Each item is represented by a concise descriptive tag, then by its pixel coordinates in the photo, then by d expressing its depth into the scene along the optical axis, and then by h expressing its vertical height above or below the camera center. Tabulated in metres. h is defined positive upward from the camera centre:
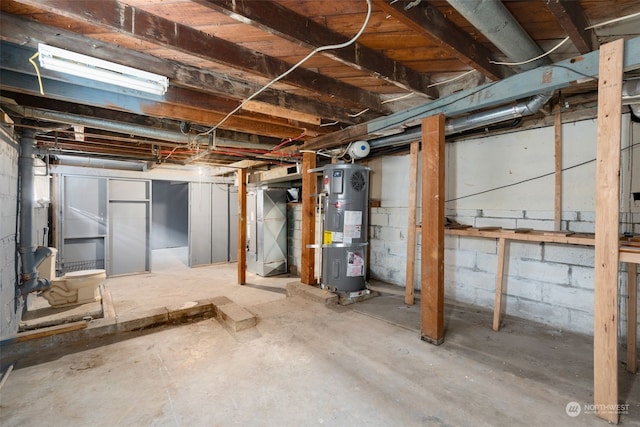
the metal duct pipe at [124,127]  2.38 +0.80
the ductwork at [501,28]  1.30 +0.95
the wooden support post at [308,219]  3.80 -0.13
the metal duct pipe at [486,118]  2.06 +0.79
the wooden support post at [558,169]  2.58 +0.39
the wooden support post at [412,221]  3.26 -0.13
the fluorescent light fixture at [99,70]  1.49 +0.81
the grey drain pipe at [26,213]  3.00 -0.06
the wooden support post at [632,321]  1.90 -0.75
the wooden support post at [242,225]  4.76 -0.27
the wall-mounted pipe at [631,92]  1.77 +0.76
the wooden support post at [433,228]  2.30 -0.14
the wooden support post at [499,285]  2.51 -0.67
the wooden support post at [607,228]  1.47 -0.09
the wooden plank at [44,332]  2.28 -1.07
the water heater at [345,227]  3.26 -0.20
